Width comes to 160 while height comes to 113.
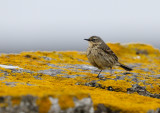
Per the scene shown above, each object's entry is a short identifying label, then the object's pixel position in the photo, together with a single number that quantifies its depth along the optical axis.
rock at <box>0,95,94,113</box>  6.37
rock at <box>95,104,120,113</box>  7.68
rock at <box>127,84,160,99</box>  11.33
